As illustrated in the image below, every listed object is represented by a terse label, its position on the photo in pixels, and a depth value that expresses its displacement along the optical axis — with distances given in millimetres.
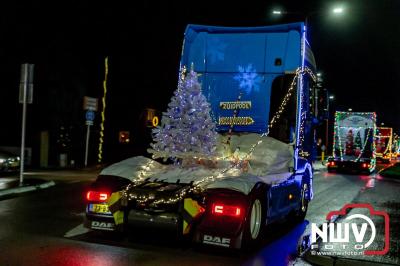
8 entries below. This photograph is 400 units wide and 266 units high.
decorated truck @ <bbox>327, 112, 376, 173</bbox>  29781
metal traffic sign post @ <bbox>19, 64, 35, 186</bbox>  15484
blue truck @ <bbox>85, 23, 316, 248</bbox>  7250
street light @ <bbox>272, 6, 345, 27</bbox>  23445
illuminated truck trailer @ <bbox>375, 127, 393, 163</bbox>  47188
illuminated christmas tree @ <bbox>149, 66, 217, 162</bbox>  9344
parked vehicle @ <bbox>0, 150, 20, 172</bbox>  22947
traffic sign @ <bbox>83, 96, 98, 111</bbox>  27391
